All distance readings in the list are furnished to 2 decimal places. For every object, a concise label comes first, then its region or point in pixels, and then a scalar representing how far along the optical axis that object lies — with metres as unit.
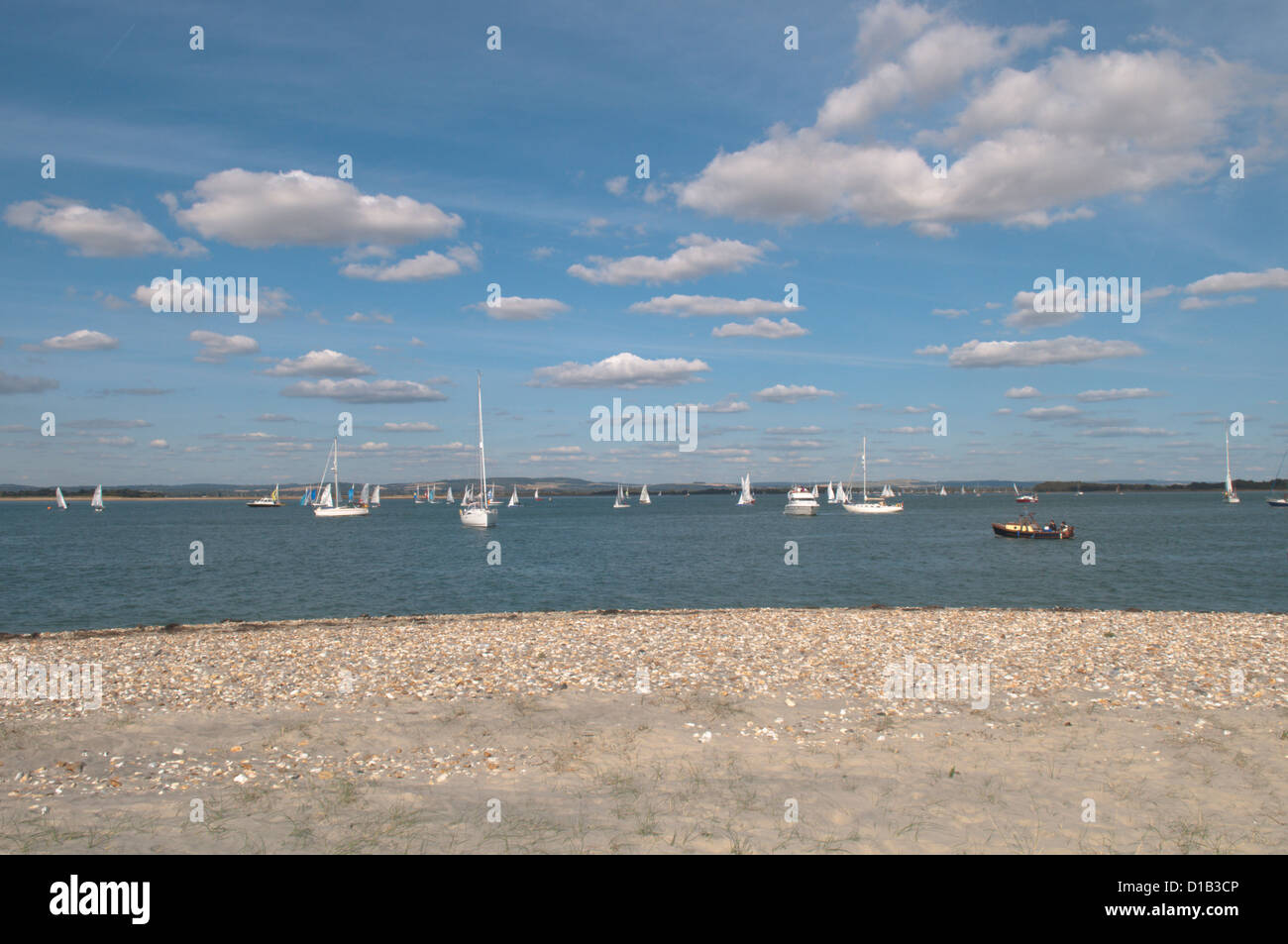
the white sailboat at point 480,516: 105.99
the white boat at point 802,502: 157.00
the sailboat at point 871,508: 151.00
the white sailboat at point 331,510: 157.88
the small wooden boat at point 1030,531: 83.44
